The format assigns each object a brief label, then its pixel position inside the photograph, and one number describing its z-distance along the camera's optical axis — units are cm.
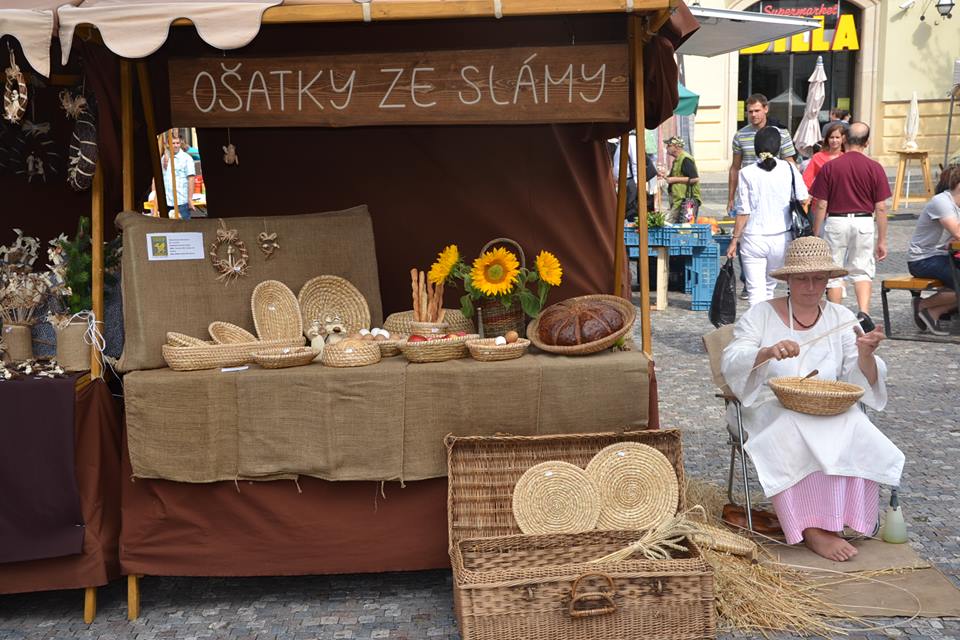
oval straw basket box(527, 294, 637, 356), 355
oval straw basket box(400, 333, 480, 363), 353
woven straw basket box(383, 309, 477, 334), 393
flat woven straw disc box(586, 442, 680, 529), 352
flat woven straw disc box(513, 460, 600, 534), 348
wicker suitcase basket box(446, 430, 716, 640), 302
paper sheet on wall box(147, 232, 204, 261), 370
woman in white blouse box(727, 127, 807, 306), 688
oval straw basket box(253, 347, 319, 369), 349
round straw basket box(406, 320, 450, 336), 379
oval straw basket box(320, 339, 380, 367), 351
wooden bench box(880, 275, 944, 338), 770
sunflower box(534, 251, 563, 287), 382
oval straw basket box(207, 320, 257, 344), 373
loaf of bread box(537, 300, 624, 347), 362
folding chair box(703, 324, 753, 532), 401
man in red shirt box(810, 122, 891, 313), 745
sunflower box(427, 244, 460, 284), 384
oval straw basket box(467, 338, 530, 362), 352
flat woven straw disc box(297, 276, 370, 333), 402
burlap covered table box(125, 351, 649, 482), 344
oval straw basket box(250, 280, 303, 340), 388
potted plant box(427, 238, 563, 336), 379
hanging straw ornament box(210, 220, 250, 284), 388
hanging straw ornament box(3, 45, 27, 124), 335
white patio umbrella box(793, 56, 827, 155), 1408
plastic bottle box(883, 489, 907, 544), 388
